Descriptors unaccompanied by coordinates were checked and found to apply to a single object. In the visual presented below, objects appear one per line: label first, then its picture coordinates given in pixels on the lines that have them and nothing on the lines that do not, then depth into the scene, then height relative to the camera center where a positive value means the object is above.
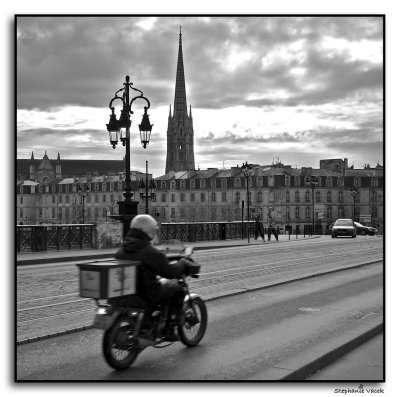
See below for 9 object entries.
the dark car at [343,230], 39.59 -1.98
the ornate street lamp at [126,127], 17.41 +2.22
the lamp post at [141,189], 33.41 +0.70
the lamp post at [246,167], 41.53 +2.43
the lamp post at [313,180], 53.72 +1.96
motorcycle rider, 6.06 -0.59
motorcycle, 5.91 -1.34
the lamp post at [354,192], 49.00 +0.78
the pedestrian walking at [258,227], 36.38 -1.62
